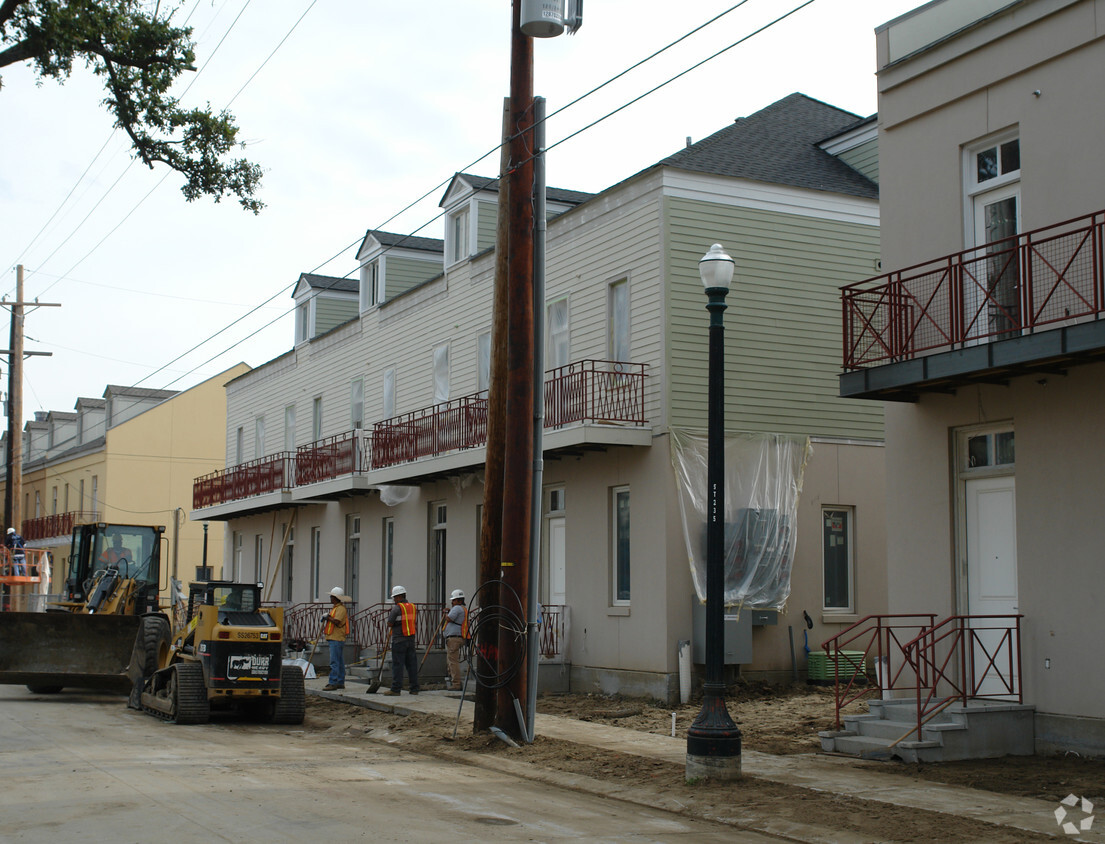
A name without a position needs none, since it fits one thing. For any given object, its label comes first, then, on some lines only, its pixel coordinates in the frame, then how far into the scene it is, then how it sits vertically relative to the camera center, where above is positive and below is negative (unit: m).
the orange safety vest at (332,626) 21.02 -1.32
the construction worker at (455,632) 20.03 -1.35
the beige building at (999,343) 12.61 +2.22
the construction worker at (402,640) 19.64 -1.47
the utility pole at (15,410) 32.44 +3.76
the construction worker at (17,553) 30.12 -0.10
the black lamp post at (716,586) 11.25 -0.33
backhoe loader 18.81 -1.52
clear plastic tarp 18.95 +0.65
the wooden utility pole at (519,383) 14.30 +1.98
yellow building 48.91 +3.48
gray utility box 18.61 -1.33
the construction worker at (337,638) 21.05 -1.53
